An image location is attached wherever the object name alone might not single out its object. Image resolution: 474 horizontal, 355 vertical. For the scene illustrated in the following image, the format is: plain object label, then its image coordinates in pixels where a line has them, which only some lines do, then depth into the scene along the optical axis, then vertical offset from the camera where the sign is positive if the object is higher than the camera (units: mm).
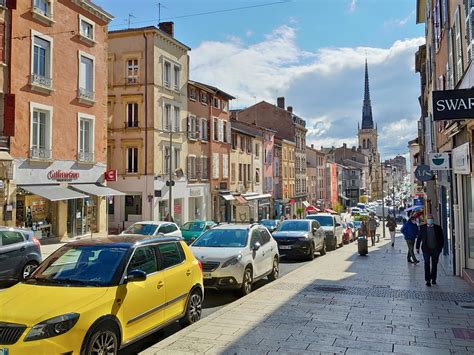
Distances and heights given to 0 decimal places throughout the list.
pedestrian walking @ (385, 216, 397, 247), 23414 -1195
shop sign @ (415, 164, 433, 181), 17469 +1170
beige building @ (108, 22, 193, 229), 32625 +5942
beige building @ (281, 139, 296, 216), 62034 +4422
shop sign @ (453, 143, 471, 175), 10836 +1083
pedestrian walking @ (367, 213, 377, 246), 25250 -1258
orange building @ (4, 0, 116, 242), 21108 +4697
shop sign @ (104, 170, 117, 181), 27734 +1883
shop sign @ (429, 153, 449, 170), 13000 +1205
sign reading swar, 8281 +1817
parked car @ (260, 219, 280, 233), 30766 -1321
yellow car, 4898 -1156
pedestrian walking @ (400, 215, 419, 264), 15656 -1068
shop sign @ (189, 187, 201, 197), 37531 +1172
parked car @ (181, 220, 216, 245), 22472 -1200
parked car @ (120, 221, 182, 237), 19258 -1001
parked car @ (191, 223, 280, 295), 10133 -1213
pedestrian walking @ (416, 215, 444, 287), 11188 -1057
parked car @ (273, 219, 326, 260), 16922 -1282
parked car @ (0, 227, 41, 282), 11461 -1237
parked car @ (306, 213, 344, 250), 22719 -1256
